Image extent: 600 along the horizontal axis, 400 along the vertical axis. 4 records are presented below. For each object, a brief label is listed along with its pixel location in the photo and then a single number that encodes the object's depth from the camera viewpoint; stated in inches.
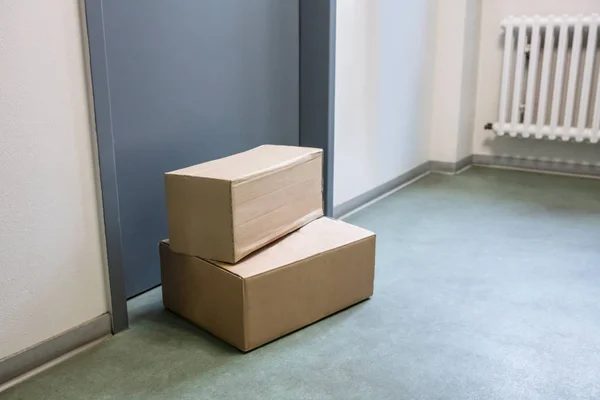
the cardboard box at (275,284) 59.8
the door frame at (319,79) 90.2
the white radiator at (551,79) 121.6
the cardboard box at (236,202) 59.8
